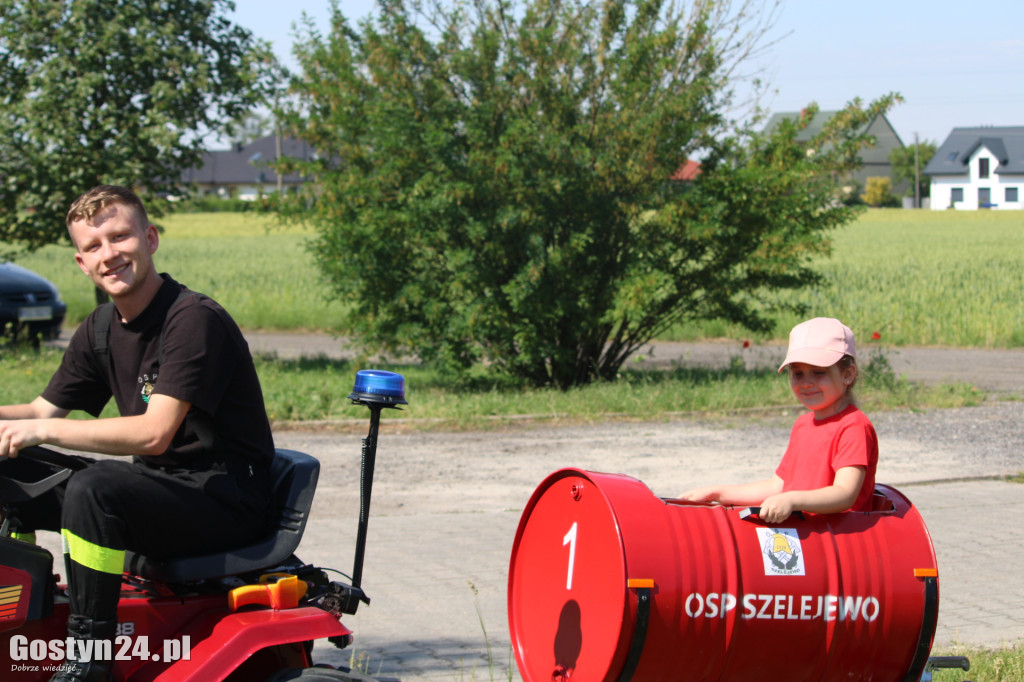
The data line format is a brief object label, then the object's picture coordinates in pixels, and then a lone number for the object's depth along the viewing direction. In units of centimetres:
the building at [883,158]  10231
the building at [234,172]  11388
